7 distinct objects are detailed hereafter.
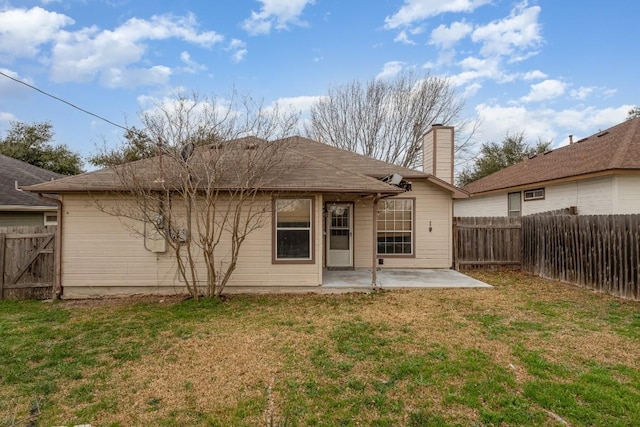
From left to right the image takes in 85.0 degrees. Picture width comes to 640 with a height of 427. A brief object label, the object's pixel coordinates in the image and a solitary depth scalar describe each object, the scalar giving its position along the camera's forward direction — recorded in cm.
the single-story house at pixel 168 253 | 741
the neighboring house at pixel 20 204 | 1068
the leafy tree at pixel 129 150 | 715
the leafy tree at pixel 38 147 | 2116
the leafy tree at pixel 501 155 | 2628
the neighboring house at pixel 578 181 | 974
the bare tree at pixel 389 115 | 2188
